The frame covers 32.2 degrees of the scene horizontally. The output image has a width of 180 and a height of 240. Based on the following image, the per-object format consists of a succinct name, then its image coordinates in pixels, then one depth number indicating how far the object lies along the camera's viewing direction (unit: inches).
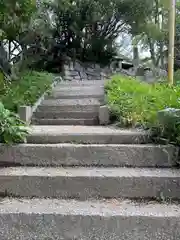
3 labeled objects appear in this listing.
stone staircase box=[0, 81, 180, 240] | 65.4
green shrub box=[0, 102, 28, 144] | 86.2
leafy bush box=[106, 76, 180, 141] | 97.5
